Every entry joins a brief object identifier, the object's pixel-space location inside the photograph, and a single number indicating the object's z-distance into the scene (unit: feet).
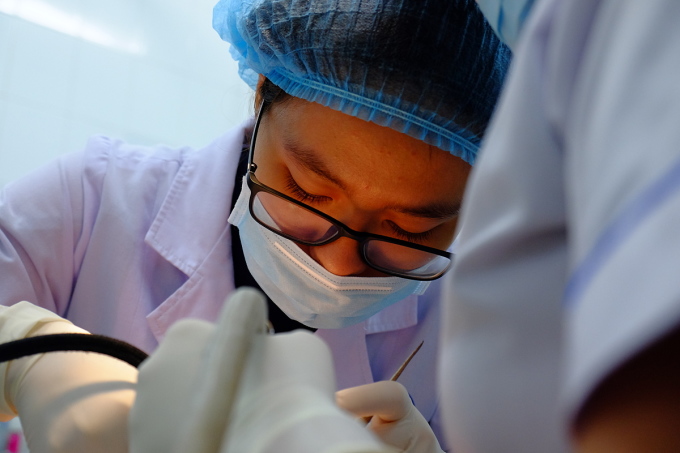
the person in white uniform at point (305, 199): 2.35
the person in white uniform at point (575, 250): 0.95
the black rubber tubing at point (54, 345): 1.97
